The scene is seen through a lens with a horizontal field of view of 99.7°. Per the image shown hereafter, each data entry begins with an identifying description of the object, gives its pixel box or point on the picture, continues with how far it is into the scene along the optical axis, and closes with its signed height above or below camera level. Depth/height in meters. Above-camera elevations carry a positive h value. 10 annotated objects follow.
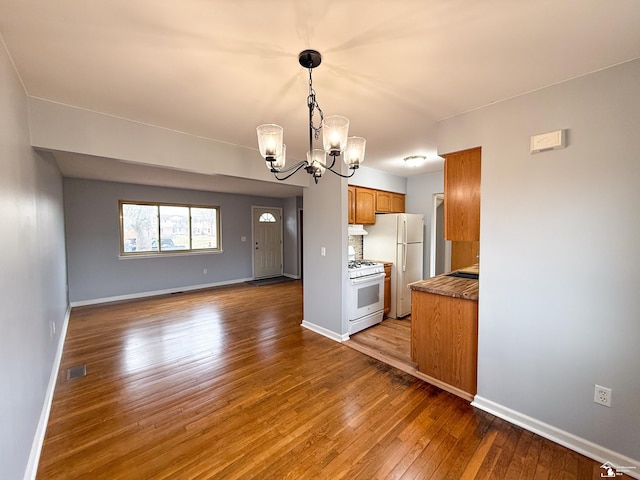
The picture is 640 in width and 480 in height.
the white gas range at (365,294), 3.66 -0.92
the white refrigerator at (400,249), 4.28 -0.32
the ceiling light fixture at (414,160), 3.59 +0.95
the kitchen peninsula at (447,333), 2.34 -0.97
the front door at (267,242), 7.44 -0.31
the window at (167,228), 5.59 +0.08
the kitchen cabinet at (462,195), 2.37 +0.31
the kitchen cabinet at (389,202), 4.44 +0.48
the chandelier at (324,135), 1.51 +0.54
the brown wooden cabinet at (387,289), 4.32 -0.95
